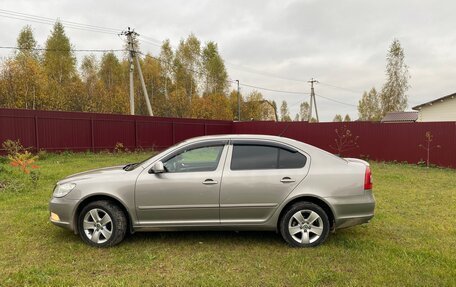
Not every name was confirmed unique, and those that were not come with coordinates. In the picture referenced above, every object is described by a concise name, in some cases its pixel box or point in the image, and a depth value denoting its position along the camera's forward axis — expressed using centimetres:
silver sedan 465
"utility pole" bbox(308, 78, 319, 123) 5430
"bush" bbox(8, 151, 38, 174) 937
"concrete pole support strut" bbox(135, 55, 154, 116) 2599
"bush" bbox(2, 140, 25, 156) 1352
